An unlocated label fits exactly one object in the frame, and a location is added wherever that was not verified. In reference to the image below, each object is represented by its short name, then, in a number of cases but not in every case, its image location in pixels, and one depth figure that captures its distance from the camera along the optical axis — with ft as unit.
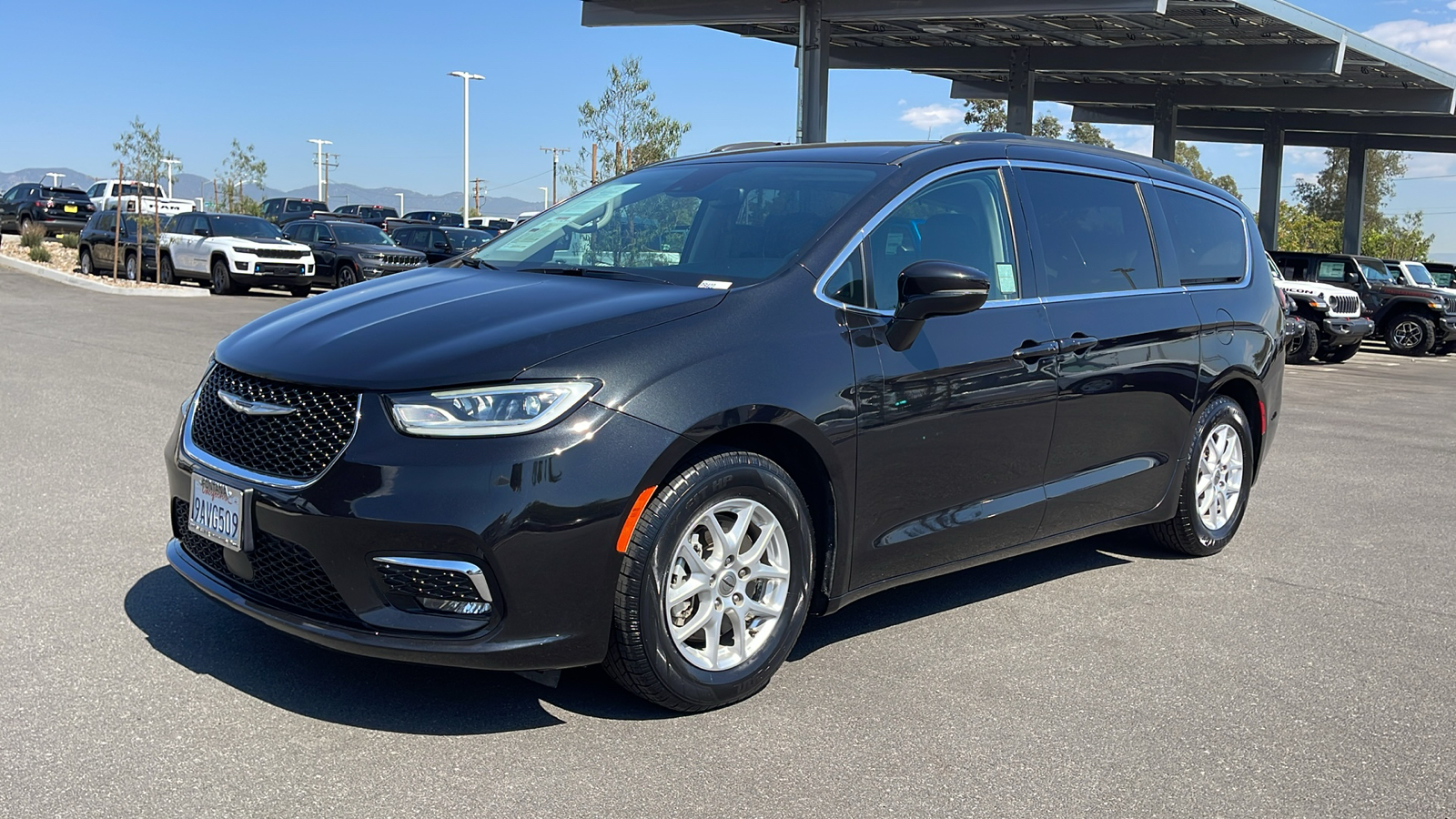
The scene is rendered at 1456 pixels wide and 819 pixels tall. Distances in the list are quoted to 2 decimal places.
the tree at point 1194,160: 300.55
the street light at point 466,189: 185.98
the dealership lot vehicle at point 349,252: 84.99
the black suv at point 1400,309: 81.41
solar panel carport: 82.17
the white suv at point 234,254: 81.82
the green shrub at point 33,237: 113.85
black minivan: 11.70
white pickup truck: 128.85
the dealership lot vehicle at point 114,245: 88.79
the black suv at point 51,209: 137.18
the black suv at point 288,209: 164.86
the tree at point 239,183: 202.53
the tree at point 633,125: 103.91
